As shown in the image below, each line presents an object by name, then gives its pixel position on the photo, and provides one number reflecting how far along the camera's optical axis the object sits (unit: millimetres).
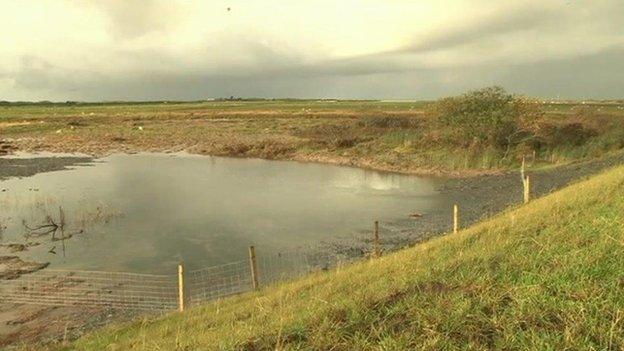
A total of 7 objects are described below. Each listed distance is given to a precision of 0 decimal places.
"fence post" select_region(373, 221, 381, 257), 16906
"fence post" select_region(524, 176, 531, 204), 22734
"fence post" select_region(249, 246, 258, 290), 14748
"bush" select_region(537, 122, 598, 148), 46156
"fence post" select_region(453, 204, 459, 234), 17617
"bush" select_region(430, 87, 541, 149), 45844
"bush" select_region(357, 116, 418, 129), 65781
